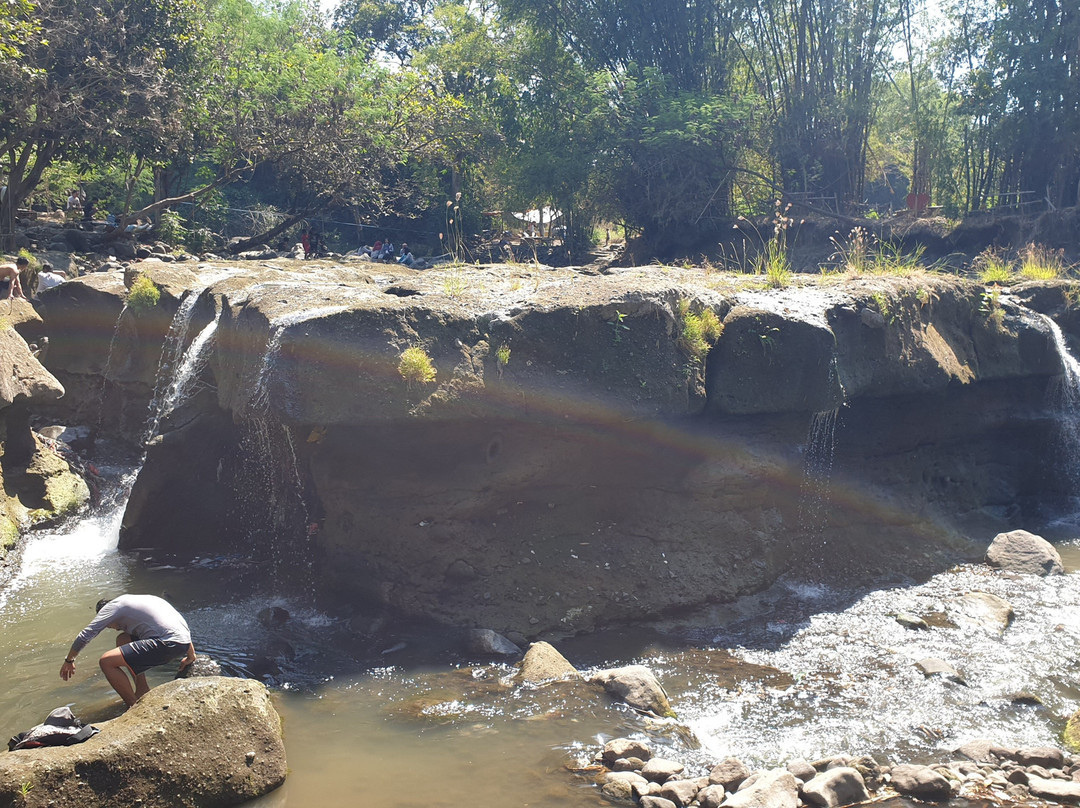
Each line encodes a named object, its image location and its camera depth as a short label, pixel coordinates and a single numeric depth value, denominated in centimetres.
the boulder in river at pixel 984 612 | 729
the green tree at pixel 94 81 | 1427
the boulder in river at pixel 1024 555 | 852
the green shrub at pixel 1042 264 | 1241
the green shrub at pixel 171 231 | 1941
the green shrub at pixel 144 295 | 1078
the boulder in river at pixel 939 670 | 631
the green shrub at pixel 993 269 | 1236
